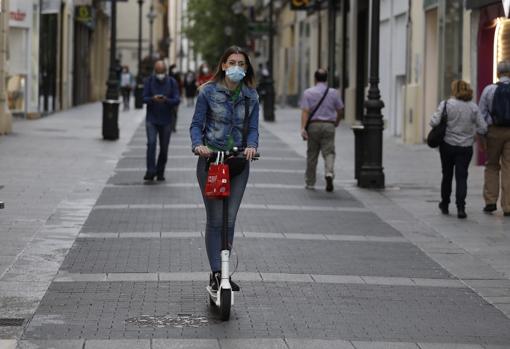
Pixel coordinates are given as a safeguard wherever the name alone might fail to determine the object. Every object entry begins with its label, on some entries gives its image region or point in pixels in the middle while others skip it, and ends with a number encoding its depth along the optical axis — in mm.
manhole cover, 8188
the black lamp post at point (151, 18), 81569
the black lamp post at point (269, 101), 41812
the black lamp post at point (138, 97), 53719
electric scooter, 8367
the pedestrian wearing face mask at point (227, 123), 8727
